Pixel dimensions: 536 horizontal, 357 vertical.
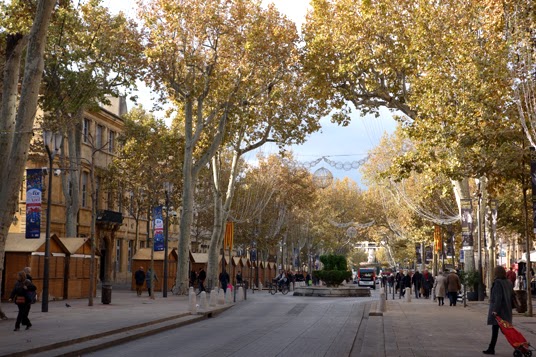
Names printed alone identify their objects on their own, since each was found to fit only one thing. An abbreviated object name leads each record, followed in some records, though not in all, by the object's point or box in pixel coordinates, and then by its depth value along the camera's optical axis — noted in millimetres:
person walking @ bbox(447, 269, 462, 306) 35250
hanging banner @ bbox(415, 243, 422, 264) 72125
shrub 51875
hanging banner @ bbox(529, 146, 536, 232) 20969
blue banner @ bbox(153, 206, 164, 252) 41125
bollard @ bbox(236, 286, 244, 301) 41969
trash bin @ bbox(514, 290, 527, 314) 26000
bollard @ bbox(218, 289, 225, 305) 33531
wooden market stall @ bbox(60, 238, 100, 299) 35478
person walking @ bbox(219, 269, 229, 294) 45281
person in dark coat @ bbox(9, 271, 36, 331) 18141
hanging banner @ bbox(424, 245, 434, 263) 64562
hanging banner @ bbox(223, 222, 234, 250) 39978
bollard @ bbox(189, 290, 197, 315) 26728
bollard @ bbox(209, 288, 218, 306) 30969
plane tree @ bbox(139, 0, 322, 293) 37500
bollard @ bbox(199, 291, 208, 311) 28109
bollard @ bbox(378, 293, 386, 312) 27736
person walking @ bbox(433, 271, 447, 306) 35438
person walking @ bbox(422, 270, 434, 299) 47281
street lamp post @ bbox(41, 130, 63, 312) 25094
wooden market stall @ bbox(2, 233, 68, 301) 31688
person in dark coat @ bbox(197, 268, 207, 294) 43775
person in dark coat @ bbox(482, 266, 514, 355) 13562
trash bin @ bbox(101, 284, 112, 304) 31805
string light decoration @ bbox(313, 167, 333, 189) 62153
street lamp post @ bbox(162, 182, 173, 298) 39781
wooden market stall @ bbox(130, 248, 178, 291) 46281
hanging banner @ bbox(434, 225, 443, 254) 48112
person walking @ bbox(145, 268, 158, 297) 37775
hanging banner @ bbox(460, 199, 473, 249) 34688
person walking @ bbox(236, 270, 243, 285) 52856
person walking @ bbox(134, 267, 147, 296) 41750
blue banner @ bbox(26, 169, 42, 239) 26281
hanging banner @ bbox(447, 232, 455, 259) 47788
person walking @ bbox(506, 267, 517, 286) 38394
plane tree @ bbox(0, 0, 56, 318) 19016
